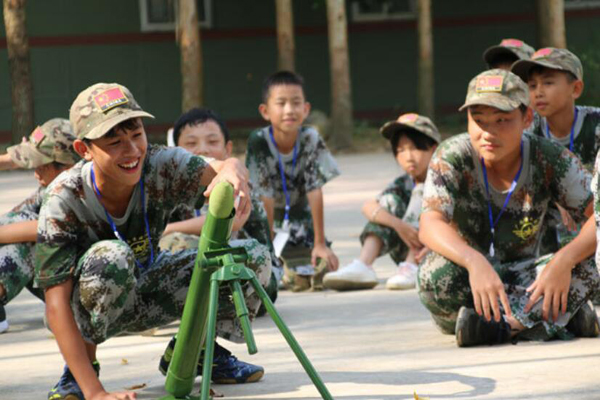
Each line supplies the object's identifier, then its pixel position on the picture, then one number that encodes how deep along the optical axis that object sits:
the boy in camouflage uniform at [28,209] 7.25
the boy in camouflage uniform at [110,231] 5.12
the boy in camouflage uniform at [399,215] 8.68
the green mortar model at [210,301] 4.25
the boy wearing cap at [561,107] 7.75
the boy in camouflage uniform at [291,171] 9.25
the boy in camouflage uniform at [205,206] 7.50
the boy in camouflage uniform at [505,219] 6.12
